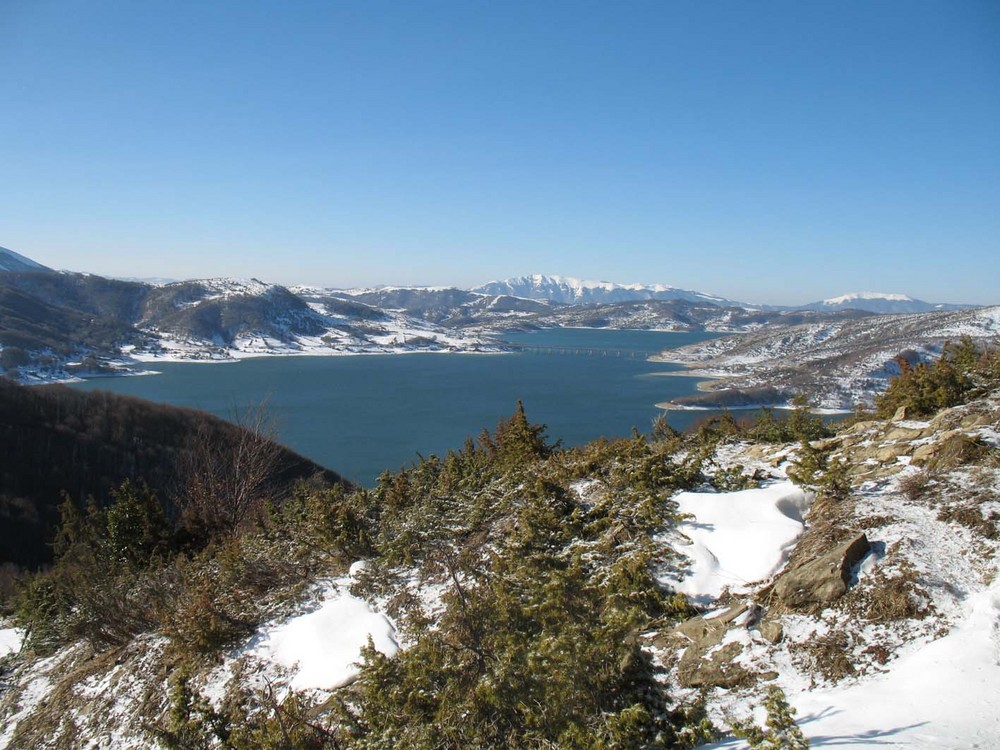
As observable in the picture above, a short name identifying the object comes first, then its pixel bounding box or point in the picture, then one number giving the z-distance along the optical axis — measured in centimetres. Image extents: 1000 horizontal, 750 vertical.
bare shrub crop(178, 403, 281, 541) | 1123
